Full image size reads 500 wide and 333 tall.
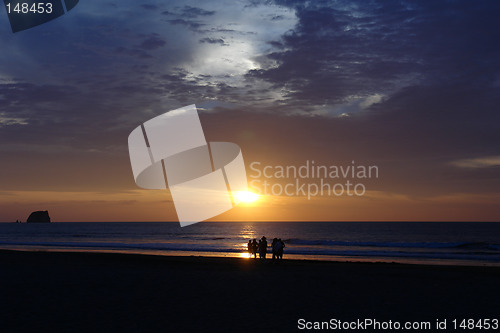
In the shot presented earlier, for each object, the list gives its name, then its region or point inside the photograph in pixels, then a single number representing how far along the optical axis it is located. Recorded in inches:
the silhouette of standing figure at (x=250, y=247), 1264.8
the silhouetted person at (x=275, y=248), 1116.5
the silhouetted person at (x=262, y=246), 1147.3
